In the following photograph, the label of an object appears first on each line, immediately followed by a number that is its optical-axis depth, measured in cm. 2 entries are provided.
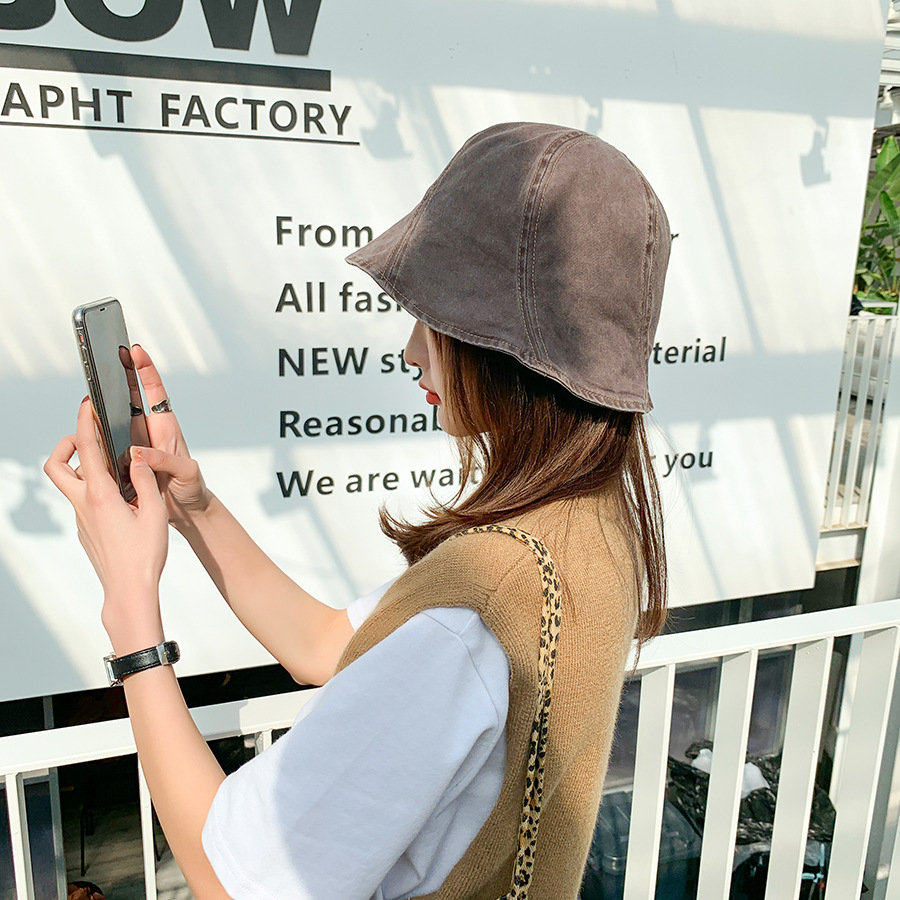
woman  70
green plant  694
